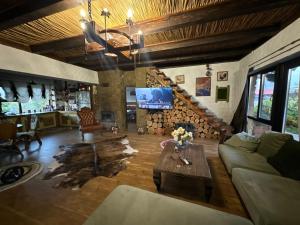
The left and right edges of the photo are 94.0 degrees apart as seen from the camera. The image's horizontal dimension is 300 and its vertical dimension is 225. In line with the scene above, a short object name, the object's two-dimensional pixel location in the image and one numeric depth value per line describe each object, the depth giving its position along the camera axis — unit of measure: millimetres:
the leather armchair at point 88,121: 4434
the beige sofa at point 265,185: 1163
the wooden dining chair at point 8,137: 3227
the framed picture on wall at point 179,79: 5469
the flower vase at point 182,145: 2556
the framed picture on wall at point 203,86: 5170
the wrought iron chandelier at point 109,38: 1586
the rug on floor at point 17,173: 2299
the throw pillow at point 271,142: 2162
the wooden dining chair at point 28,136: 3752
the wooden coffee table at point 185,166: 1774
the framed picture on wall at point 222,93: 5036
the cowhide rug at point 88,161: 2490
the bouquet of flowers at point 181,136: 2506
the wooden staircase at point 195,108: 4684
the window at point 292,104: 2352
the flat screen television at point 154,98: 4887
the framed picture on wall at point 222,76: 4968
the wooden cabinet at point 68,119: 6594
